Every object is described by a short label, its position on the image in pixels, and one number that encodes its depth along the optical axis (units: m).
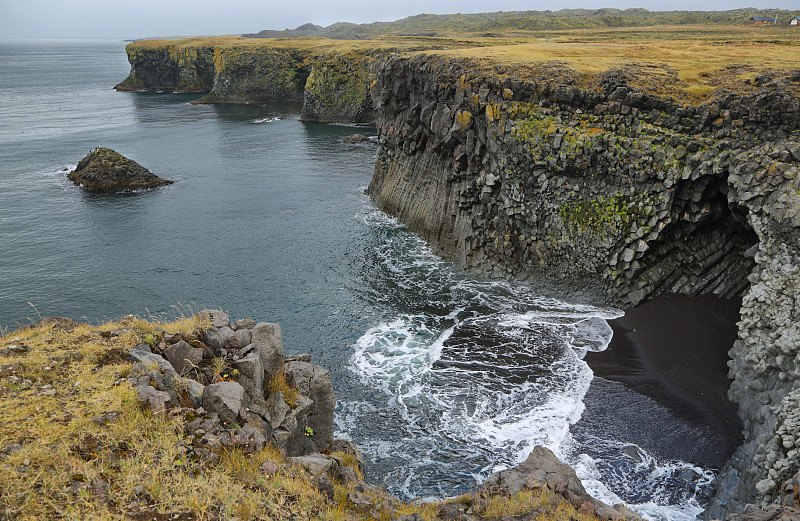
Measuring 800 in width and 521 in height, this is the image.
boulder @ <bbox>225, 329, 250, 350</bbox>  18.89
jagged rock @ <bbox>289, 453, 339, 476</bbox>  15.81
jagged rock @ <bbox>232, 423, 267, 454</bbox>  14.80
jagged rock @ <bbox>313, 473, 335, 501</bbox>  14.85
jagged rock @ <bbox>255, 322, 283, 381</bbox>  19.44
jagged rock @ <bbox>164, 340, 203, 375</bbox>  17.02
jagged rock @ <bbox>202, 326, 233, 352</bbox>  18.50
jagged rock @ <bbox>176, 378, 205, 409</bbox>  15.73
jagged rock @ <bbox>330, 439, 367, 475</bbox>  20.14
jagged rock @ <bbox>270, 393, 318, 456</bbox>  17.33
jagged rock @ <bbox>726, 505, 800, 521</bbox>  14.65
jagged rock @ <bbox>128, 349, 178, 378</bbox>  16.10
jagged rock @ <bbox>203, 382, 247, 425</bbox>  15.69
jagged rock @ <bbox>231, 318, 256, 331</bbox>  21.20
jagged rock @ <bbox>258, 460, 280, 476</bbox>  14.36
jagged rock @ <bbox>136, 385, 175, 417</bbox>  14.59
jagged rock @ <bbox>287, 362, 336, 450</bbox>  20.31
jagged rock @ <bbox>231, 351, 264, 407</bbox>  17.69
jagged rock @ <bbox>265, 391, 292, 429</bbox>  17.78
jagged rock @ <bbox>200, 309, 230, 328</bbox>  19.53
